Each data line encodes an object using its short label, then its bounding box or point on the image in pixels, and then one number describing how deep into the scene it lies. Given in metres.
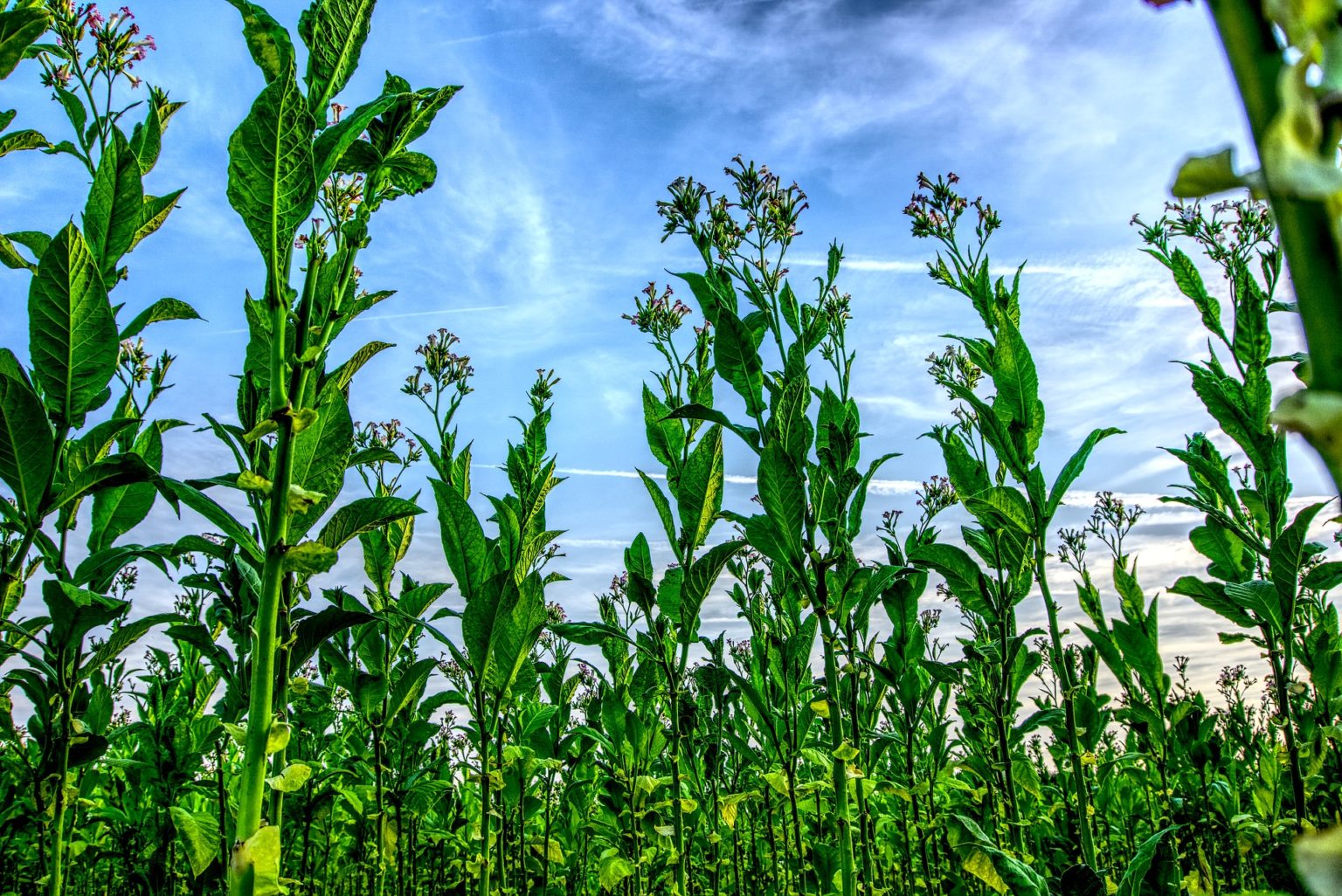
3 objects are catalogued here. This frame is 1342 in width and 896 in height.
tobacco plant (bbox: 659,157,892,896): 2.50
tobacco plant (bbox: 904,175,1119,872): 2.40
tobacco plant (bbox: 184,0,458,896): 1.50
